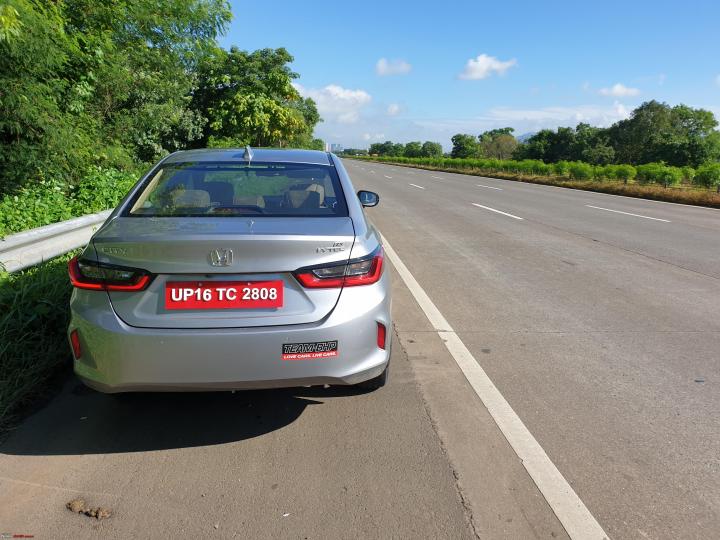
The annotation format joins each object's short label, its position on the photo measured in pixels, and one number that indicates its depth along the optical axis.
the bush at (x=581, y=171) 30.84
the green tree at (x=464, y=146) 114.22
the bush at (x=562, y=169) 33.31
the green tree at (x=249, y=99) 21.53
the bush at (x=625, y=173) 27.73
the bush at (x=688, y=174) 24.94
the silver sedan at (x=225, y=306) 2.52
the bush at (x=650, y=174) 25.86
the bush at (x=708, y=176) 22.52
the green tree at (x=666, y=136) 55.11
